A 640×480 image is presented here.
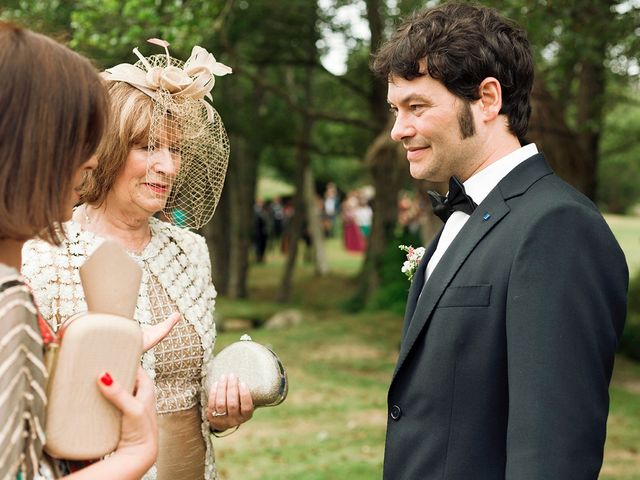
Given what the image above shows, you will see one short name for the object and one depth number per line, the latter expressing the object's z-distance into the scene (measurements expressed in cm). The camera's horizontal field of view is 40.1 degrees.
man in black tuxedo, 218
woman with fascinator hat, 303
